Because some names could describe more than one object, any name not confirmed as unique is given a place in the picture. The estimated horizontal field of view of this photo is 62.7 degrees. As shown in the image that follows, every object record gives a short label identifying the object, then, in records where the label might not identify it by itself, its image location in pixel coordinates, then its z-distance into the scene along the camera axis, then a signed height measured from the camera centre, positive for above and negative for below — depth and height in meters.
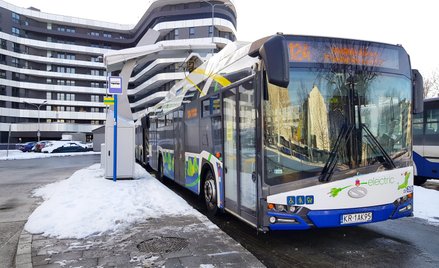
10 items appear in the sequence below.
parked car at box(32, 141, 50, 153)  48.37 -1.47
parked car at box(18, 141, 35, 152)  53.78 -1.62
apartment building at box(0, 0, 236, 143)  65.38 +15.97
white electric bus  5.16 +0.01
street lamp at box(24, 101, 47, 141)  73.78 +6.63
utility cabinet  12.66 -0.51
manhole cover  5.18 -1.65
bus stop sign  12.08 +1.67
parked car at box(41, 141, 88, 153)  45.25 -1.46
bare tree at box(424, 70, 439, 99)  51.64 +6.49
